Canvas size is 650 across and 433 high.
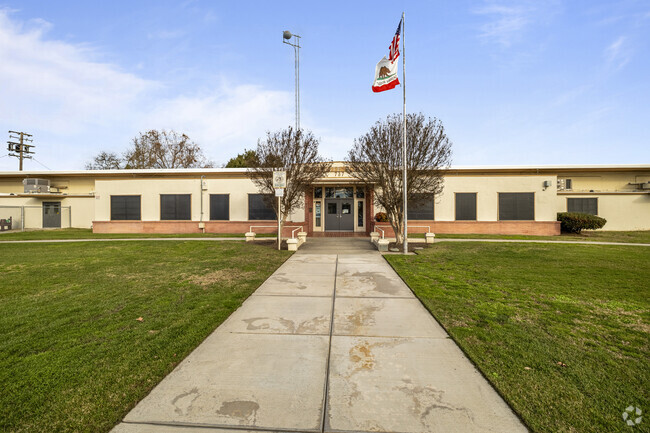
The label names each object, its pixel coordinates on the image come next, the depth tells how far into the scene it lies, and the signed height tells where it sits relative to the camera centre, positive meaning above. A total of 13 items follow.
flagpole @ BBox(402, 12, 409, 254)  11.98 +3.80
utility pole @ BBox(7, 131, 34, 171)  38.78 +9.26
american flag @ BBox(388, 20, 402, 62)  11.81 +6.89
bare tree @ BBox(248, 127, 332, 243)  15.51 +2.89
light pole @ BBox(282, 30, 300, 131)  18.33 +11.15
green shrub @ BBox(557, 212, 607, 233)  19.27 -0.34
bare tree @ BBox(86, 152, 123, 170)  45.86 +8.67
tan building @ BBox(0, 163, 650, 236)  20.00 +1.02
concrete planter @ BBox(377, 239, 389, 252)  13.12 -1.33
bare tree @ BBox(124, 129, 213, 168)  40.75 +8.83
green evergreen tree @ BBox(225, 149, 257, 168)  44.12 +8.42
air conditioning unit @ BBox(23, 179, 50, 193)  25.42 +2.73
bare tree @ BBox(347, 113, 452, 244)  13.81 +2.64
